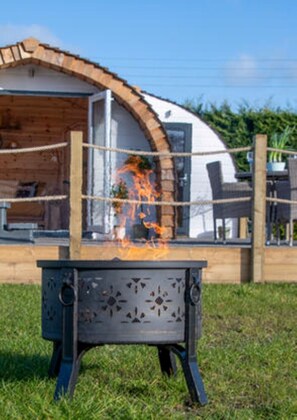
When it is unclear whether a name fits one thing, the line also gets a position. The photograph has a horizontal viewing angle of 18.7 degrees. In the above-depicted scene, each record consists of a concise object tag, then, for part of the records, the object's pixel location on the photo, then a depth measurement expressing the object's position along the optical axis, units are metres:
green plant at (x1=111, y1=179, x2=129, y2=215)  13.05
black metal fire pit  3.82
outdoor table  10.32
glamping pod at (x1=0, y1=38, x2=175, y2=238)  12.65
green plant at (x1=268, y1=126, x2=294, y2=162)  12.66
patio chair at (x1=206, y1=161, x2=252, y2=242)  10.55
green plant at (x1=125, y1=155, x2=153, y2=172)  13.43
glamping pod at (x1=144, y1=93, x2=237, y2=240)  15.40
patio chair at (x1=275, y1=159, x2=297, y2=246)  9.60
